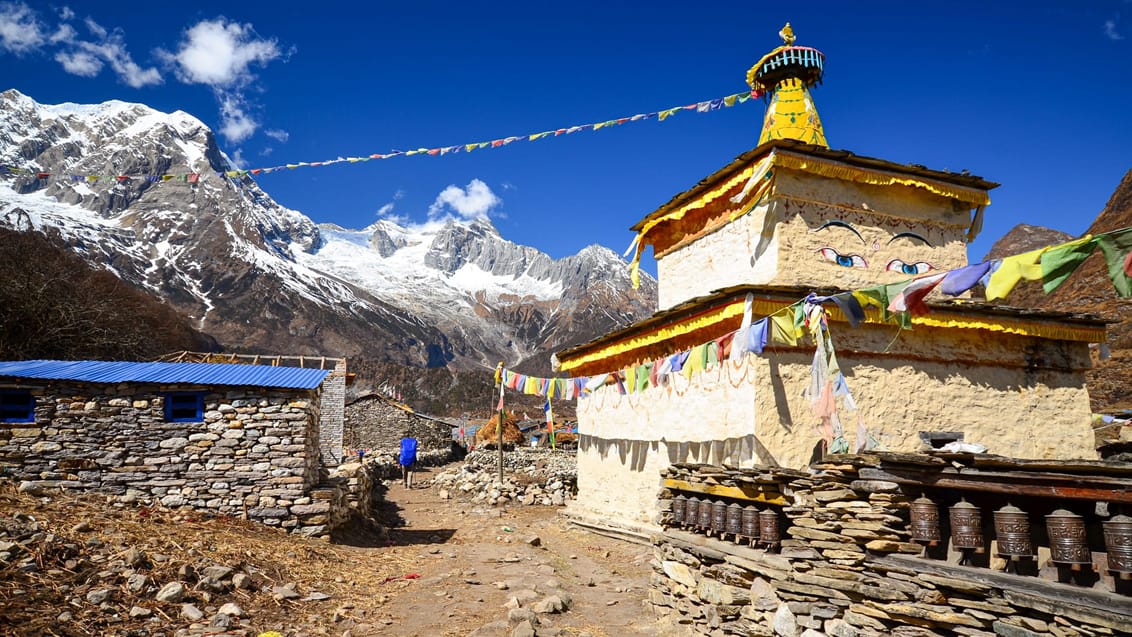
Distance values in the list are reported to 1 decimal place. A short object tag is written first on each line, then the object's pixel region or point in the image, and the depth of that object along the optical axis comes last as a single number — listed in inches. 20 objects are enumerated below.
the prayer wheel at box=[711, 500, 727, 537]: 275.7
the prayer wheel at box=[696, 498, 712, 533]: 286.2
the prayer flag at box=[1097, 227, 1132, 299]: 172.6
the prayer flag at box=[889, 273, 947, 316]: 242.1
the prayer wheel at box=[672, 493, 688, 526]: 309.9
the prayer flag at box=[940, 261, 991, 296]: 208.7
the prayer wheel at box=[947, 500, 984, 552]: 186.4
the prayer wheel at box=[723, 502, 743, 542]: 266.1
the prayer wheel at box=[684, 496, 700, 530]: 297.2
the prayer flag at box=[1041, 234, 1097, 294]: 184.7
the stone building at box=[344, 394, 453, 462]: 1512.1
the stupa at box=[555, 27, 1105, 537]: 366.6
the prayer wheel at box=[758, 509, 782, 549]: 247.8
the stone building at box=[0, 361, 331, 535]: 434.0
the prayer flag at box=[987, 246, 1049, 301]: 194.2
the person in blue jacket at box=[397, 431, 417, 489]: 1069.8
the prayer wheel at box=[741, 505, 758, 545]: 256.7
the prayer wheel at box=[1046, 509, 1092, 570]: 160.4
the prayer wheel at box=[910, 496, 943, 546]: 198.8
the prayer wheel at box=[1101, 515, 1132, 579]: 151.6
